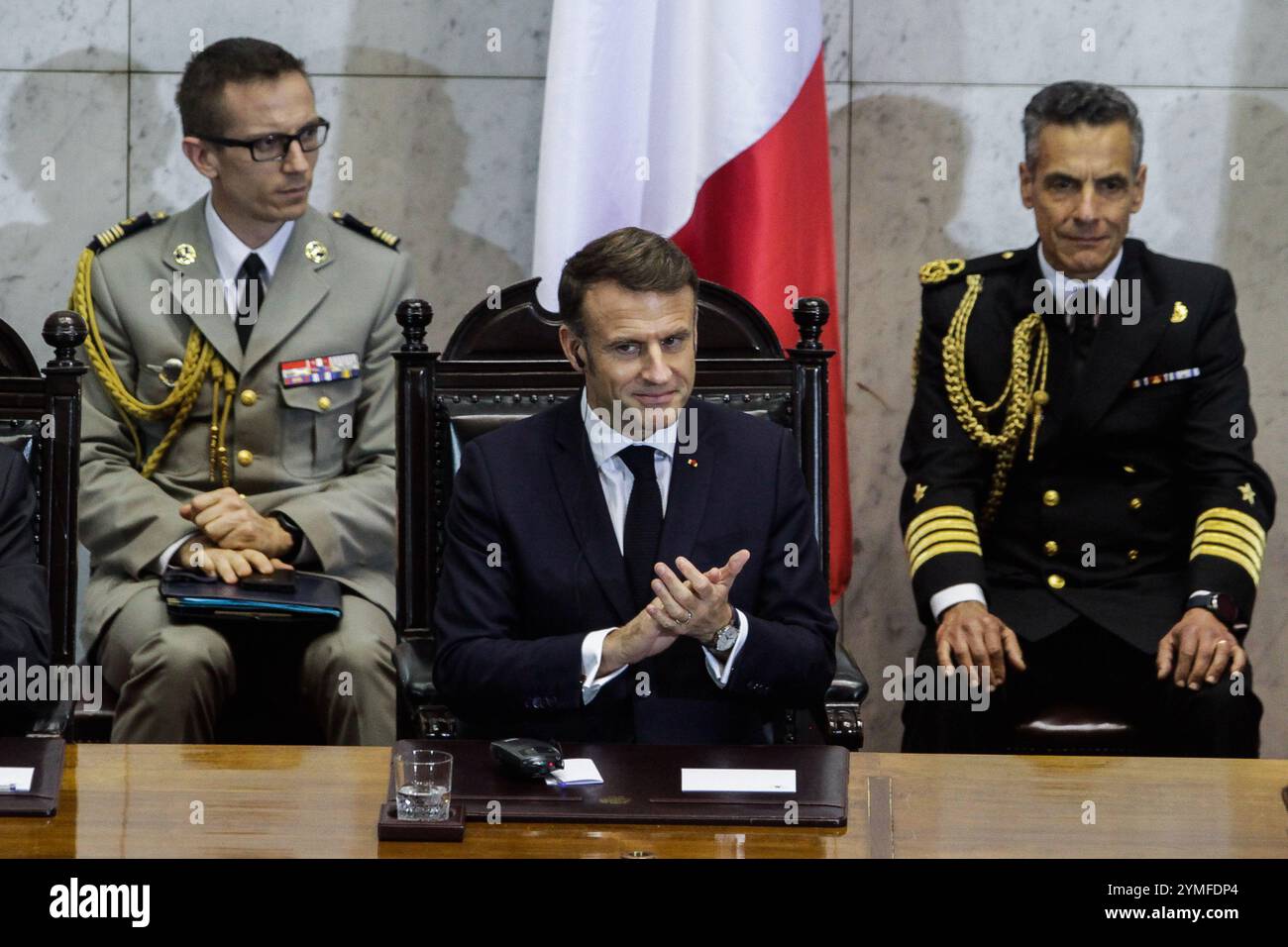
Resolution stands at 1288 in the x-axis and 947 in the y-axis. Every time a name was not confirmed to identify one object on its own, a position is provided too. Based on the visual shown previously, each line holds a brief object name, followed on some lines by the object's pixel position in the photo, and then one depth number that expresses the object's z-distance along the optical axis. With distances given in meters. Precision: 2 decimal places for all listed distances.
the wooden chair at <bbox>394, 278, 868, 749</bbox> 6.50
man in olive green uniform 7.14
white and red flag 7.74
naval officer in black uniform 7.03
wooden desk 4.22
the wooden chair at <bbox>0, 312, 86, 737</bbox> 6.15
